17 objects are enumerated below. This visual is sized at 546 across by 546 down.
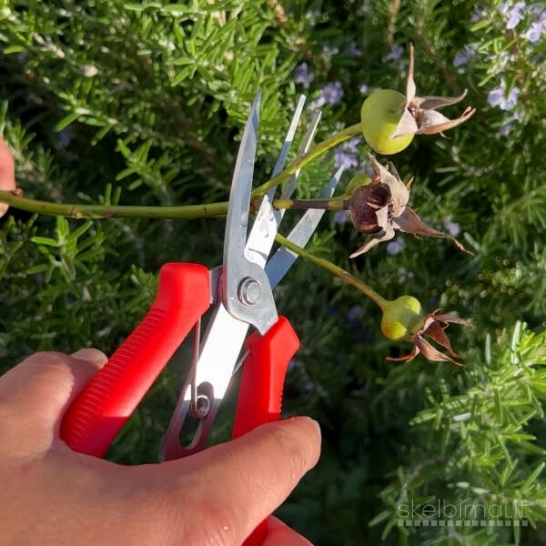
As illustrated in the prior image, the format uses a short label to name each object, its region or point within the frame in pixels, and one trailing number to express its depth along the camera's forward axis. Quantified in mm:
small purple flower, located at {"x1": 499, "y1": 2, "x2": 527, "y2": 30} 296
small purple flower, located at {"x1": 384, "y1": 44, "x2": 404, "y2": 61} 365
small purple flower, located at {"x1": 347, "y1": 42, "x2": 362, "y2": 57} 380
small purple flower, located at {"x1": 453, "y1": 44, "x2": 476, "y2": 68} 343
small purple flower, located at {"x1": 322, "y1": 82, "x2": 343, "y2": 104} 373
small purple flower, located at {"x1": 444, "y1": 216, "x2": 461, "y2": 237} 362
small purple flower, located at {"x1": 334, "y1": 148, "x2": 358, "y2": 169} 359
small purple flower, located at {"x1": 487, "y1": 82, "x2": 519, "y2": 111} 319
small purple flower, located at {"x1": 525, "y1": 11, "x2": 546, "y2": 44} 306
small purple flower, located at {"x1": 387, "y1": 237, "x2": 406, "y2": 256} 374
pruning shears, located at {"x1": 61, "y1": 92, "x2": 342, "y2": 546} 214
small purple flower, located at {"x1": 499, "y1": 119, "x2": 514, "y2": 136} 345
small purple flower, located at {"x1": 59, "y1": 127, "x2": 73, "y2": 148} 423
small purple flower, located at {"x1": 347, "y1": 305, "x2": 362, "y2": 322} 397
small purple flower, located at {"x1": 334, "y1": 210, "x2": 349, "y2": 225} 376
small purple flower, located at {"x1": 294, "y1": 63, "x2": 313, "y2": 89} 372
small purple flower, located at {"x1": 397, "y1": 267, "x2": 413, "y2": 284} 369
